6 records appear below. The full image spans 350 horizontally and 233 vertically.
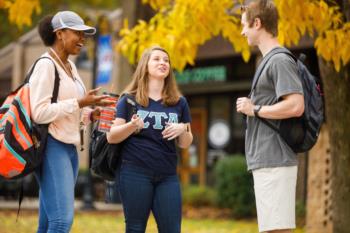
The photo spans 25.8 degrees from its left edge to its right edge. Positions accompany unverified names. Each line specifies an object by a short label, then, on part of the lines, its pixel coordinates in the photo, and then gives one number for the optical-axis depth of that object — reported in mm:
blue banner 17547
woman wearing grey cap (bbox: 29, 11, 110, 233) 5430
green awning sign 21516
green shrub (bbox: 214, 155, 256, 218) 16016
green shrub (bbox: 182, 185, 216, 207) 18406
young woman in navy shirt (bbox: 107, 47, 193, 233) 5746
